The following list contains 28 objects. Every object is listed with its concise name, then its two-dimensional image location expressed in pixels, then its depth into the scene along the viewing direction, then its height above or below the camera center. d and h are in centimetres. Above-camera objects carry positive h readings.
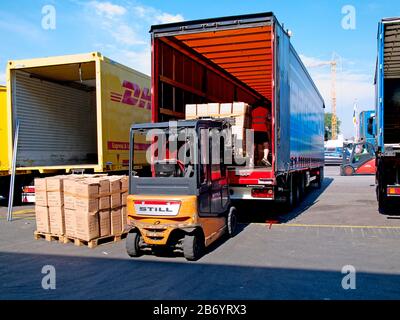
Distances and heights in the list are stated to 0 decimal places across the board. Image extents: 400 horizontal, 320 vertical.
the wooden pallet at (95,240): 657 -142
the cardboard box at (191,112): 807 +91
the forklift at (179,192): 553 -52
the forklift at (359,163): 2055 -51
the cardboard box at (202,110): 796 +93
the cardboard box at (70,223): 673 -110
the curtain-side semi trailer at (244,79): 746 +184
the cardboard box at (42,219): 711 -109
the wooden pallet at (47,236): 700 -140
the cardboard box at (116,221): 697 -113
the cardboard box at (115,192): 695 -61
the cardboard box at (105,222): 674 -111
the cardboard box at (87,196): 644 -62
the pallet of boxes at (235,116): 762 +80
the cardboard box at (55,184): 689 -44
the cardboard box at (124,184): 724 -48
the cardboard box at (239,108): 777 +93
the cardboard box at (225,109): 786 +93
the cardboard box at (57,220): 691 -109
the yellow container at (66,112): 910 +120
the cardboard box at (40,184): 709 -45
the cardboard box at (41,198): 709 -70
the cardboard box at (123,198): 720 -74
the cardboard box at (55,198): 688 -70
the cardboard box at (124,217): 718 -108
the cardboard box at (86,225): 648 -111
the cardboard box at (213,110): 789 +92
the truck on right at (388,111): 775 +99
